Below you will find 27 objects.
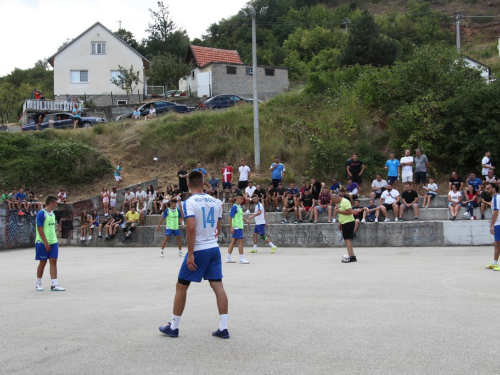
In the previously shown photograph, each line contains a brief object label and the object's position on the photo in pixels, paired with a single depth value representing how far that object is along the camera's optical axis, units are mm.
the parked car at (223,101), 41281
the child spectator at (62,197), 26703
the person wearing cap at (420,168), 22195
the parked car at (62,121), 37478
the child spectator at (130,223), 23344
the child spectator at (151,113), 39431
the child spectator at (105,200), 26078
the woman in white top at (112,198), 26078
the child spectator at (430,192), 20609
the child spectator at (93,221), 24578
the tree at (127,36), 86625
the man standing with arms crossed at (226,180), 25250
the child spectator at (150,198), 25484
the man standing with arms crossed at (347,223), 13906
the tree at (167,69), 53938
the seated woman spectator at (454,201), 18719
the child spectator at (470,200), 18594
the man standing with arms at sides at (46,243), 10344
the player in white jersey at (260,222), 17812
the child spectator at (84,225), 24734
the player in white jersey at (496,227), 11348
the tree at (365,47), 48250
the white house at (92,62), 53844
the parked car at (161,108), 41000
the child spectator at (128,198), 25469
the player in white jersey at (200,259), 6193
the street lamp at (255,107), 25469
